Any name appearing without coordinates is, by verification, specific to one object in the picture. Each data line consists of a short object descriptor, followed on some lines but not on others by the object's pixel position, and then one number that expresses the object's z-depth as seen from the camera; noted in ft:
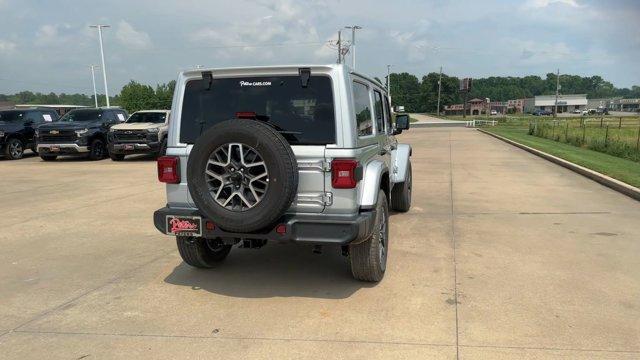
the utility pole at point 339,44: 154.40
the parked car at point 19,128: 58.58
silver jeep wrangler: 12.82
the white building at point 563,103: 501.56
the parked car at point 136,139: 53.57
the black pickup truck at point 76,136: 54.54
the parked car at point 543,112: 406.68
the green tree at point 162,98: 285.23
